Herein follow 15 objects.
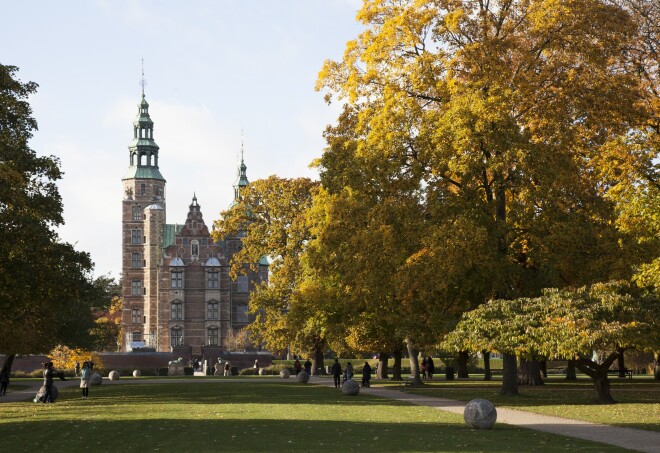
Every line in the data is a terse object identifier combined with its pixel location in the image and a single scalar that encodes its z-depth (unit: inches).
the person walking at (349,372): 2012.8
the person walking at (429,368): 2553.2
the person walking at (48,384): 1518.2
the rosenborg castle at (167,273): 4793.3
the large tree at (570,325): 1202.6
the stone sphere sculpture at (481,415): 916.6
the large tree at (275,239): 2532.0
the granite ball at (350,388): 1593.3
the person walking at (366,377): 1963.6
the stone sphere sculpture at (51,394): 1527.7
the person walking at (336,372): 1957.4
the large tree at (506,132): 1400.1
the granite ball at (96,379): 2270.9
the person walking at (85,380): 1638.8
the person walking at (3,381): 1870.1
